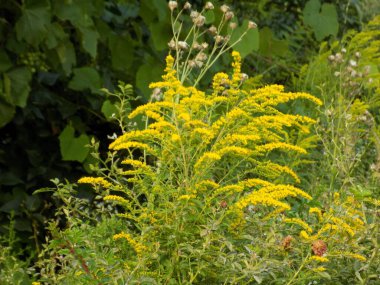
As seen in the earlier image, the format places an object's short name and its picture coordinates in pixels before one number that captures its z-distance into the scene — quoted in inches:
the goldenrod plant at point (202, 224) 129.8
